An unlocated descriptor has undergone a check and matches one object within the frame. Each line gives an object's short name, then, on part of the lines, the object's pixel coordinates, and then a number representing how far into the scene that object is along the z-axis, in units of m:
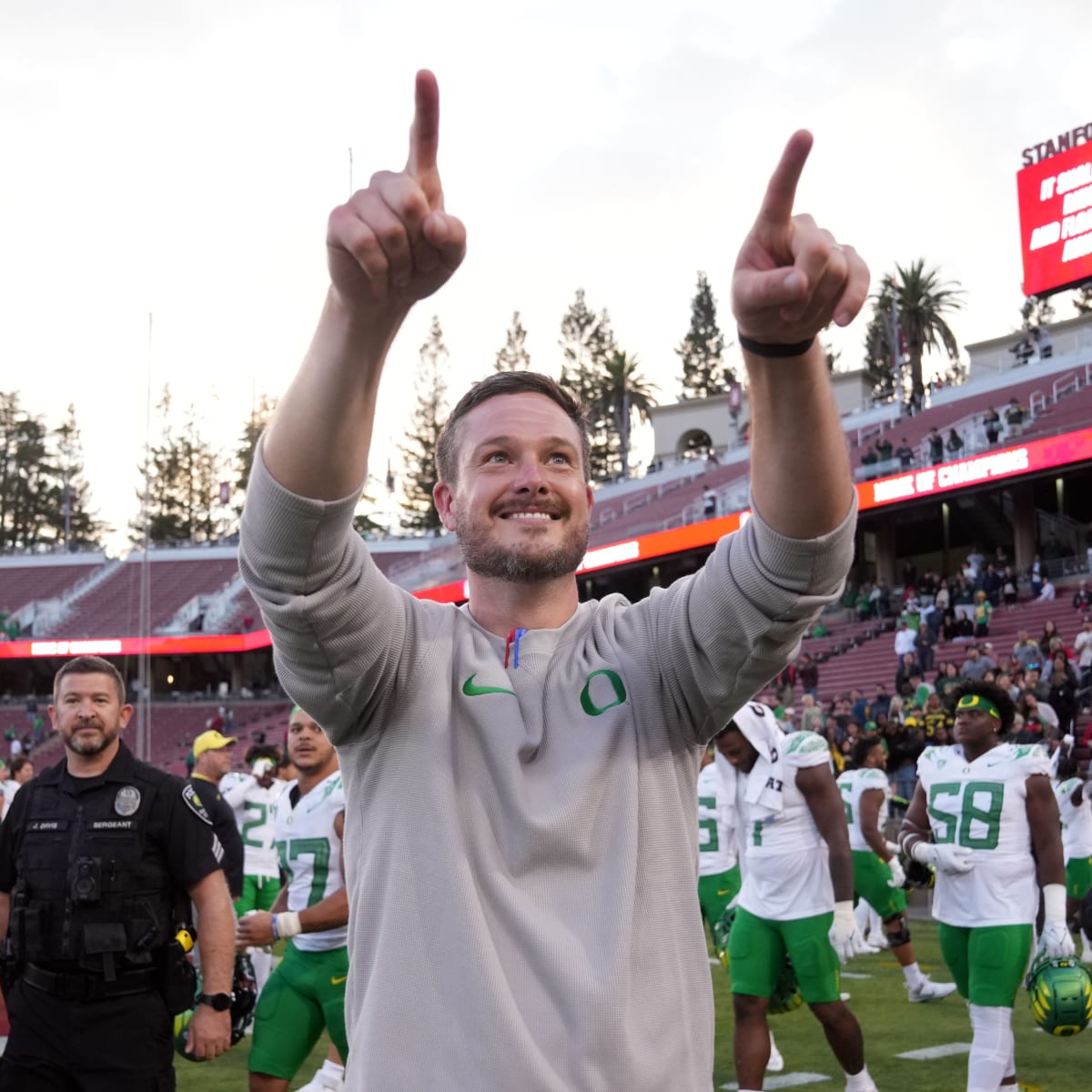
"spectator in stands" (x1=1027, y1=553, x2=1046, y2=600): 26.80
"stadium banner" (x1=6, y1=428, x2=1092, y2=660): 27.36
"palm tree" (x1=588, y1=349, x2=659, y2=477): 68.69
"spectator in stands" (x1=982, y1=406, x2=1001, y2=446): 29.61
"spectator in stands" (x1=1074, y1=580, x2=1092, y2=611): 24.20
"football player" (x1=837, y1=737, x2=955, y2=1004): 10.33
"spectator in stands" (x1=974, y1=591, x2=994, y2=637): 24.97
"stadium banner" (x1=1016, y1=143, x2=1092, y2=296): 34.19
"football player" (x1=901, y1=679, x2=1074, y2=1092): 6.98
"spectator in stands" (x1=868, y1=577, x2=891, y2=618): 30.14
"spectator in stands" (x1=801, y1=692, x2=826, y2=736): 19.11
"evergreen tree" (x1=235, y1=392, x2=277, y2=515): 72.25
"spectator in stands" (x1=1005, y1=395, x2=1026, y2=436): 29.67
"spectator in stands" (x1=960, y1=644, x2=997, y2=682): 18.92
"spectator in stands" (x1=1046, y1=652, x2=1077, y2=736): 17.38
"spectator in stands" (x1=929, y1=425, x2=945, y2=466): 29.69
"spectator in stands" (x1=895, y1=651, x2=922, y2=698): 21.02
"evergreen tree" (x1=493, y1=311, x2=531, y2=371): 67.12
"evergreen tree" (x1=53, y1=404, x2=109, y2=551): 76.88
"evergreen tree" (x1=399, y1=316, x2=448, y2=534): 65.19
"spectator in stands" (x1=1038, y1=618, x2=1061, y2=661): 19.78
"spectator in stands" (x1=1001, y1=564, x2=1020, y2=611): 26.67
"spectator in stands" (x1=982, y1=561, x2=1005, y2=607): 26.89
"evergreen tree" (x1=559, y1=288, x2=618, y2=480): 69.44
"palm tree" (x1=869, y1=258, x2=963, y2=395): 59.53
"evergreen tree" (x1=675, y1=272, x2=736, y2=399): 75.50
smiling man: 1.94
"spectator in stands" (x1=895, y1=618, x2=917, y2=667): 23.50
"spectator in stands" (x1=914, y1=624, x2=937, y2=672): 22.92
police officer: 4.95
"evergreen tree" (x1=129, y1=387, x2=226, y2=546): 72.00
